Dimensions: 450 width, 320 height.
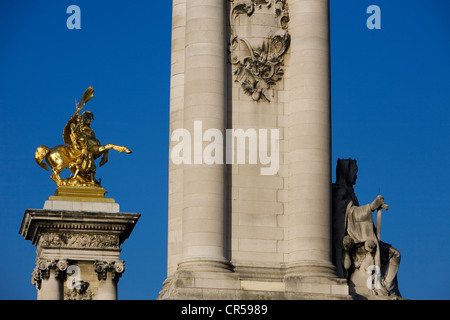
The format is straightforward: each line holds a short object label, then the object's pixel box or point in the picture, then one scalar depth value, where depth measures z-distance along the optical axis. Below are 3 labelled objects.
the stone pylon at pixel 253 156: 52.06
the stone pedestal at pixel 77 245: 70.56
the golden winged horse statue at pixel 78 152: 73.56
